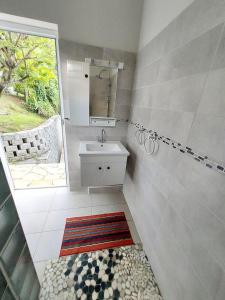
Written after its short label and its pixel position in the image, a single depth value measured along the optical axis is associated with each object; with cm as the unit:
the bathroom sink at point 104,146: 182
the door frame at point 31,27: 141
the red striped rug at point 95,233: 148
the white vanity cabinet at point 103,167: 169
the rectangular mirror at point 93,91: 168
